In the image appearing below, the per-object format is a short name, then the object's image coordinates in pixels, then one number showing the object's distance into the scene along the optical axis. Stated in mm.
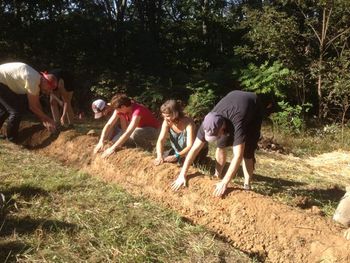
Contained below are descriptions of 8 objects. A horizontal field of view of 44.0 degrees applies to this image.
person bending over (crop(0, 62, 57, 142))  6914
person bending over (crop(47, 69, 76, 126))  8031
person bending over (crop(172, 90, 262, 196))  4652
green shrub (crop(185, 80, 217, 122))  12875
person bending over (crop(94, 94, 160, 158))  6238
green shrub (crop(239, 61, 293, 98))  13289
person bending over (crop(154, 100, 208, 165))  5617
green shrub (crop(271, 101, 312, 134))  12750
